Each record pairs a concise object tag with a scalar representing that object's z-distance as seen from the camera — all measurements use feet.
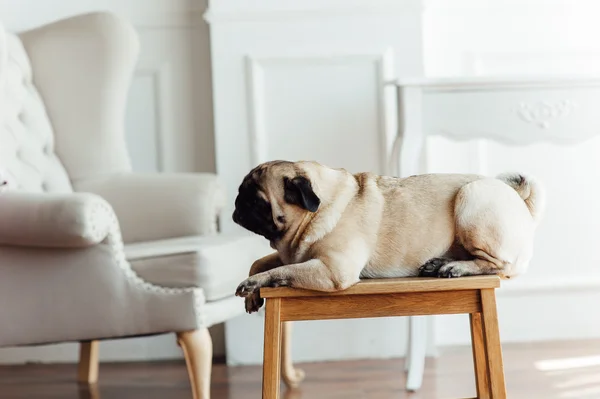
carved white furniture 12.84
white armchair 11.84
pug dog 9.80
